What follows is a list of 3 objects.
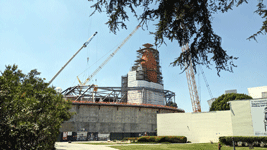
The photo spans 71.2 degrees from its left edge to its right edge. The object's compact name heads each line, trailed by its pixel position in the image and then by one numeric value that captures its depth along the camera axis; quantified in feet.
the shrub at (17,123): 23.77
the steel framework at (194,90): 294.25
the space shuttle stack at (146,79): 247.35
